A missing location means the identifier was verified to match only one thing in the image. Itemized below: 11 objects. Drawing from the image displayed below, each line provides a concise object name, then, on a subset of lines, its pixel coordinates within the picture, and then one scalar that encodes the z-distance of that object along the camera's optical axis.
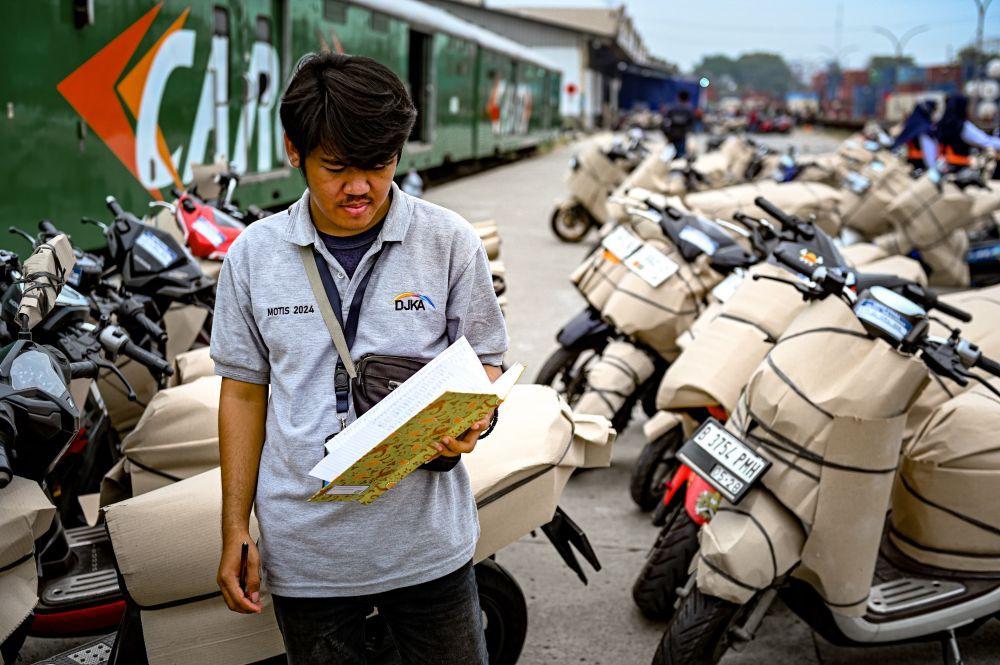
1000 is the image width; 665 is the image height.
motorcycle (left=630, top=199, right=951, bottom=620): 3.09
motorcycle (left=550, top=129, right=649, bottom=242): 11.87
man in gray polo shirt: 1.67
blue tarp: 75.31
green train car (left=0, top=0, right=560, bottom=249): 5.82
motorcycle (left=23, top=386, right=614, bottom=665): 2.19
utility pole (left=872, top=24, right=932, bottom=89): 51.44
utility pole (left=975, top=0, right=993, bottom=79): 35.12
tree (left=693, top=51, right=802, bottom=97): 170.25
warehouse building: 51.53
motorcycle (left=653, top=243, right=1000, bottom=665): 2.62
